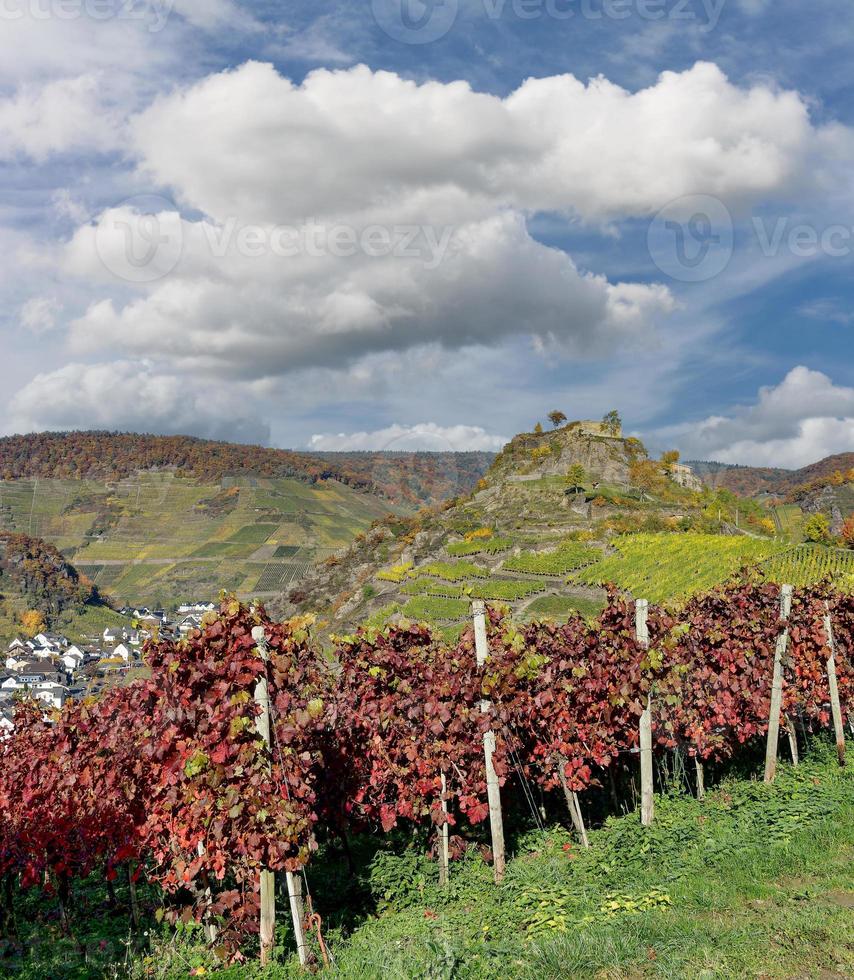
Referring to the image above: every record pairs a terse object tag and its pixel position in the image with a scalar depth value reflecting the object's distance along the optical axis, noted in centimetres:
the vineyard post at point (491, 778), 880
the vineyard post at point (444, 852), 930
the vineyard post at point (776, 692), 1172
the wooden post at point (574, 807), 986
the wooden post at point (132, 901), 884
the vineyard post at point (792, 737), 1312
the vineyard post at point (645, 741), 967
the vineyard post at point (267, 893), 646
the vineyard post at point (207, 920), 736
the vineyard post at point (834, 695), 1301
